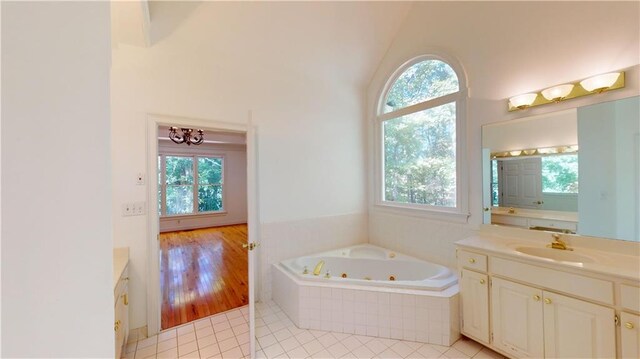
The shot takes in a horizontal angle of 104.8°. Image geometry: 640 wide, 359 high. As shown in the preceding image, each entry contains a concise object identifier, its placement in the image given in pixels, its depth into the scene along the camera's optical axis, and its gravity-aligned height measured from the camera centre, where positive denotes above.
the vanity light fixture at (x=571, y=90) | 1.63 +0.62
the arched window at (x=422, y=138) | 2.59 +0.48
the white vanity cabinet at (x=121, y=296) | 1.57 -0.79
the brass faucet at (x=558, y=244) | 1.76 -0.50
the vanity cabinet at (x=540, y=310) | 1.33 -0.85
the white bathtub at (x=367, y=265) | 2.63 -0.98
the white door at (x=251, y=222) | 1.84 -0.32
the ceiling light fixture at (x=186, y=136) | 4.40 +0.88
